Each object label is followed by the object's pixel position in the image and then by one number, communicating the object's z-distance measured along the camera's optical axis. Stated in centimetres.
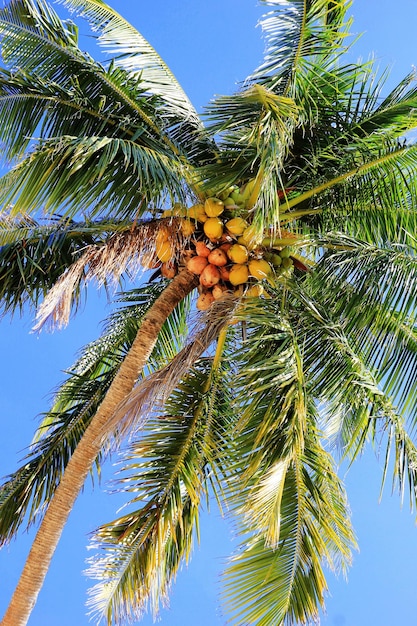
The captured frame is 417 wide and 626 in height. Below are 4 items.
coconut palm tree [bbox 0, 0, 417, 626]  638
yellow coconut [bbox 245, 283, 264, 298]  717
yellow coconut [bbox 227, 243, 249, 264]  703
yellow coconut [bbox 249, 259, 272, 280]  712
